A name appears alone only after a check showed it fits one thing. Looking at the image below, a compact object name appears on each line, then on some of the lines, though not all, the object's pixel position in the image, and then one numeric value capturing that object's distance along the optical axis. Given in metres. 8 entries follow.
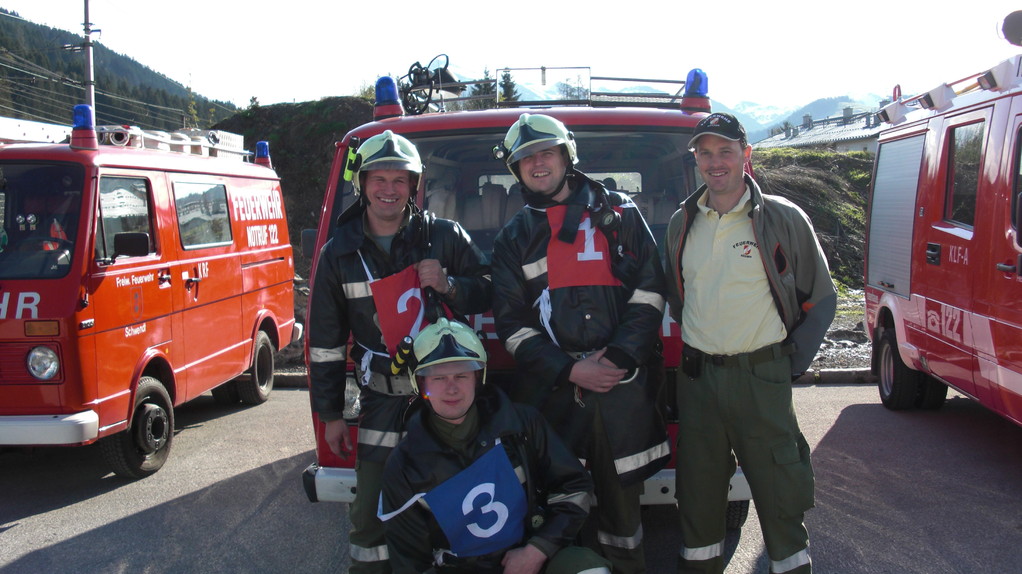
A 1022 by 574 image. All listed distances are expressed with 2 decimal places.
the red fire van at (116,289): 4.69
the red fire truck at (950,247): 4.51
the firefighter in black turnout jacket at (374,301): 3.09
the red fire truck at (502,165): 4.01
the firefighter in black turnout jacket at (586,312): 3.00
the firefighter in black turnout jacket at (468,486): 2.71
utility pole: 21.33
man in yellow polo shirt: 2.95
